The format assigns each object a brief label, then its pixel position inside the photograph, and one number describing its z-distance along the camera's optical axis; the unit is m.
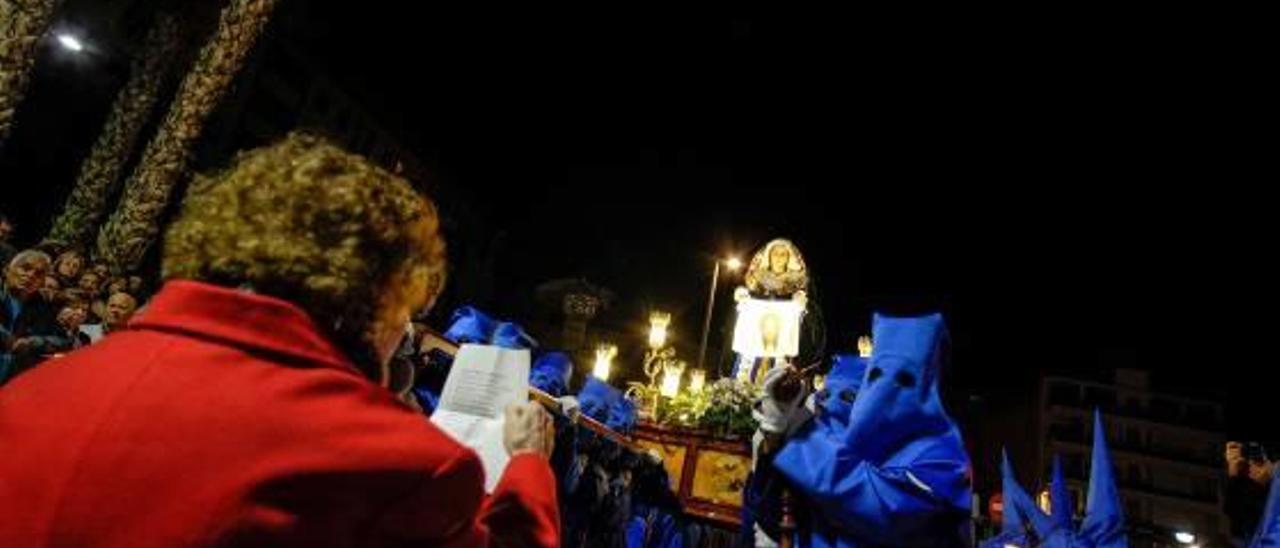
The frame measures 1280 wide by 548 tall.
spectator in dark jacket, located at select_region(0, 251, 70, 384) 5.71
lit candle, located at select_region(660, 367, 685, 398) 8.81
